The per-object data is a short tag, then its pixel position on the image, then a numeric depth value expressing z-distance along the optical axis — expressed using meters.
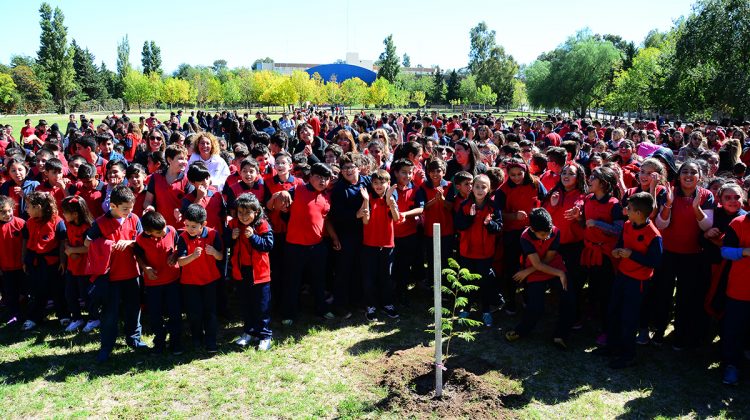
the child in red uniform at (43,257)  5.64
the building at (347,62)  134.88
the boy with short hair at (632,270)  4.63
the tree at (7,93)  55.69
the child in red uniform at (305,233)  5.74
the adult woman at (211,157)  6.82
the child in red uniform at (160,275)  5.01
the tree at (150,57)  92.94
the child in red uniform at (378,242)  5.82
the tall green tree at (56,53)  61.44
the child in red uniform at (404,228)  6.05
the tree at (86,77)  75.50
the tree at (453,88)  79.88
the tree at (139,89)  60.78
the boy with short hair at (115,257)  5.07
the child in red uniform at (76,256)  5.48
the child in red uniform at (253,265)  5.13
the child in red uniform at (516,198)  5.92
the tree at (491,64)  77.25
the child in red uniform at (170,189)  5.84
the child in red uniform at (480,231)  5.67
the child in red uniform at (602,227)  5.18
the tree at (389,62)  87.31
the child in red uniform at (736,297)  4.45
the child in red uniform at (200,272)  4.95
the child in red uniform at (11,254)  5.67
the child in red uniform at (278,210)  5.98
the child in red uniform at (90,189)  6.07
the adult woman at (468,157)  6.95
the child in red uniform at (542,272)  5.14
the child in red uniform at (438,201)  6.16
